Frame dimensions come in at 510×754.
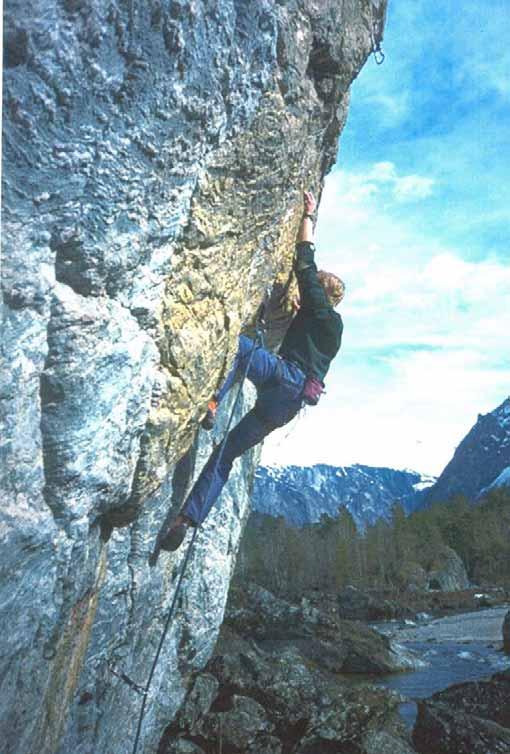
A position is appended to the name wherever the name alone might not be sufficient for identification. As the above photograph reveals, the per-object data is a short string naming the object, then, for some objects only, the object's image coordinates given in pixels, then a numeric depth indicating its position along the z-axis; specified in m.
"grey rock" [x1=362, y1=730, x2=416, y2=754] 10.70
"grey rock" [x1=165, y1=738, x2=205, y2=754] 9.81
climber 6.73
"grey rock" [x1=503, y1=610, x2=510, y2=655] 24.58
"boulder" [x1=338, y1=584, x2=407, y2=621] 48.25
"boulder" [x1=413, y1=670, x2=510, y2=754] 11.10
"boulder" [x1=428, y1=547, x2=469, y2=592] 68.55
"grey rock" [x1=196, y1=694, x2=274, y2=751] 11.02
